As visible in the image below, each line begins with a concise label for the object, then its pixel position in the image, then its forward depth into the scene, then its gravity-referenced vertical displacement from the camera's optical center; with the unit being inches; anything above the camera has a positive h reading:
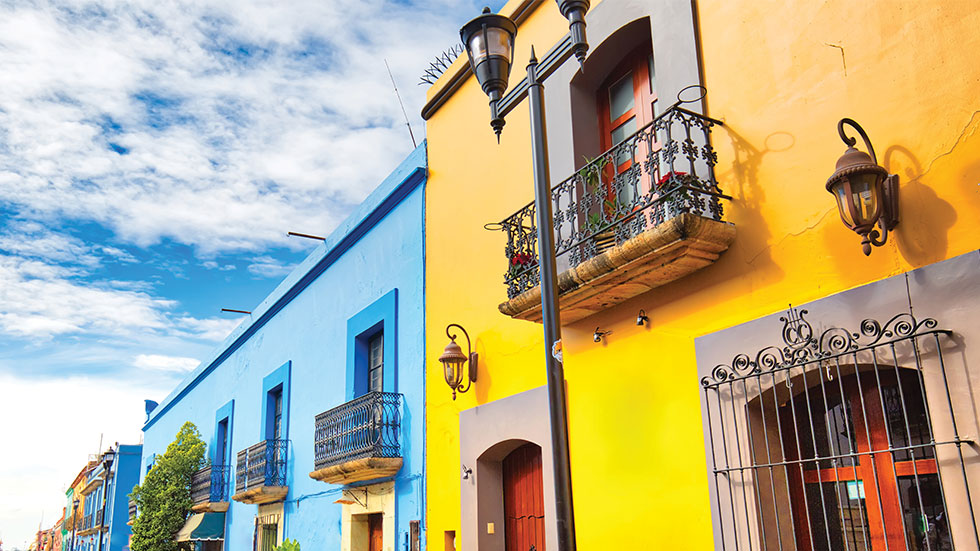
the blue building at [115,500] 1201.4 +87.3
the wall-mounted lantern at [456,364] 298.5 +63.8
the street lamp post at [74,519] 1569.4 +78.1
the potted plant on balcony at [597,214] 218.1 +84.4
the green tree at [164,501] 636.7 +42.4
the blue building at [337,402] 346.9 +76.6
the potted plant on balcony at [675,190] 189.6 +77.0
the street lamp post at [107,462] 909.2 +105.6
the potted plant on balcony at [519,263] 249.3 +81.7
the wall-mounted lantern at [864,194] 155.6 +61.5
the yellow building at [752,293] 154.9 +53.3
